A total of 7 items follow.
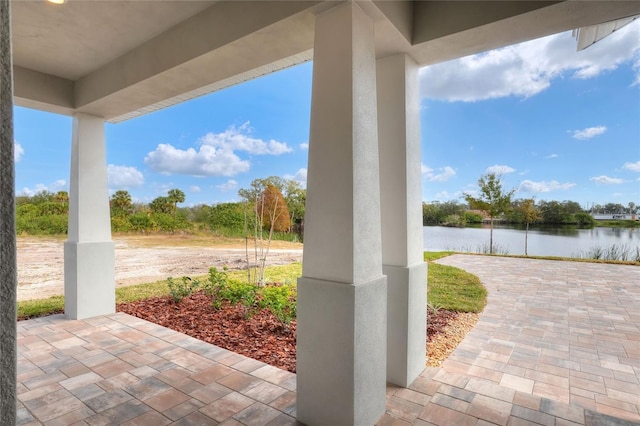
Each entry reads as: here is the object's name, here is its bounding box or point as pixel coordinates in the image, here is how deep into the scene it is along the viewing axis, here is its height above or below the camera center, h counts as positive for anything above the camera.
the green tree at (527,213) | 11.92 +0.05
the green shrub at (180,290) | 5.47 -1.22
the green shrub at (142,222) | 8.85 -0.11
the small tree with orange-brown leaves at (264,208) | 6.38 +0.18
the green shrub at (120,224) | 8.71 -0.15
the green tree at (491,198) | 12.71 +0.65
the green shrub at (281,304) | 4.13 -1.08
